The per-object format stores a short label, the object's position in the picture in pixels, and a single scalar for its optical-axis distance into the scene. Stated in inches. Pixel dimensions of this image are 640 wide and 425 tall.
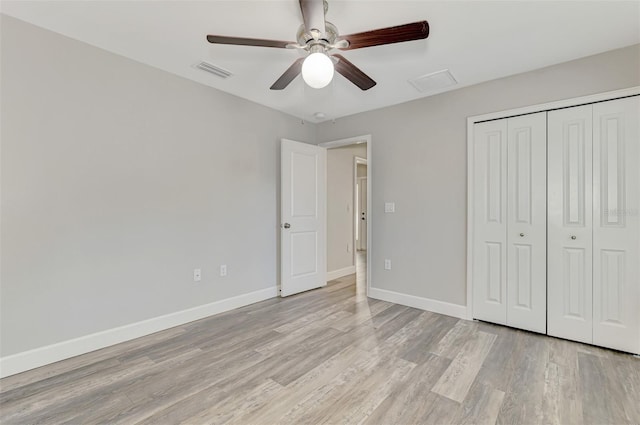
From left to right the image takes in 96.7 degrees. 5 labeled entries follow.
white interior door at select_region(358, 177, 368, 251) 335.3
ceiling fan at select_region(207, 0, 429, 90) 60.3
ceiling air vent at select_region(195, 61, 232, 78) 103.6
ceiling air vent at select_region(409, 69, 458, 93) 108.6
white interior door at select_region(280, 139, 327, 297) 147.4
